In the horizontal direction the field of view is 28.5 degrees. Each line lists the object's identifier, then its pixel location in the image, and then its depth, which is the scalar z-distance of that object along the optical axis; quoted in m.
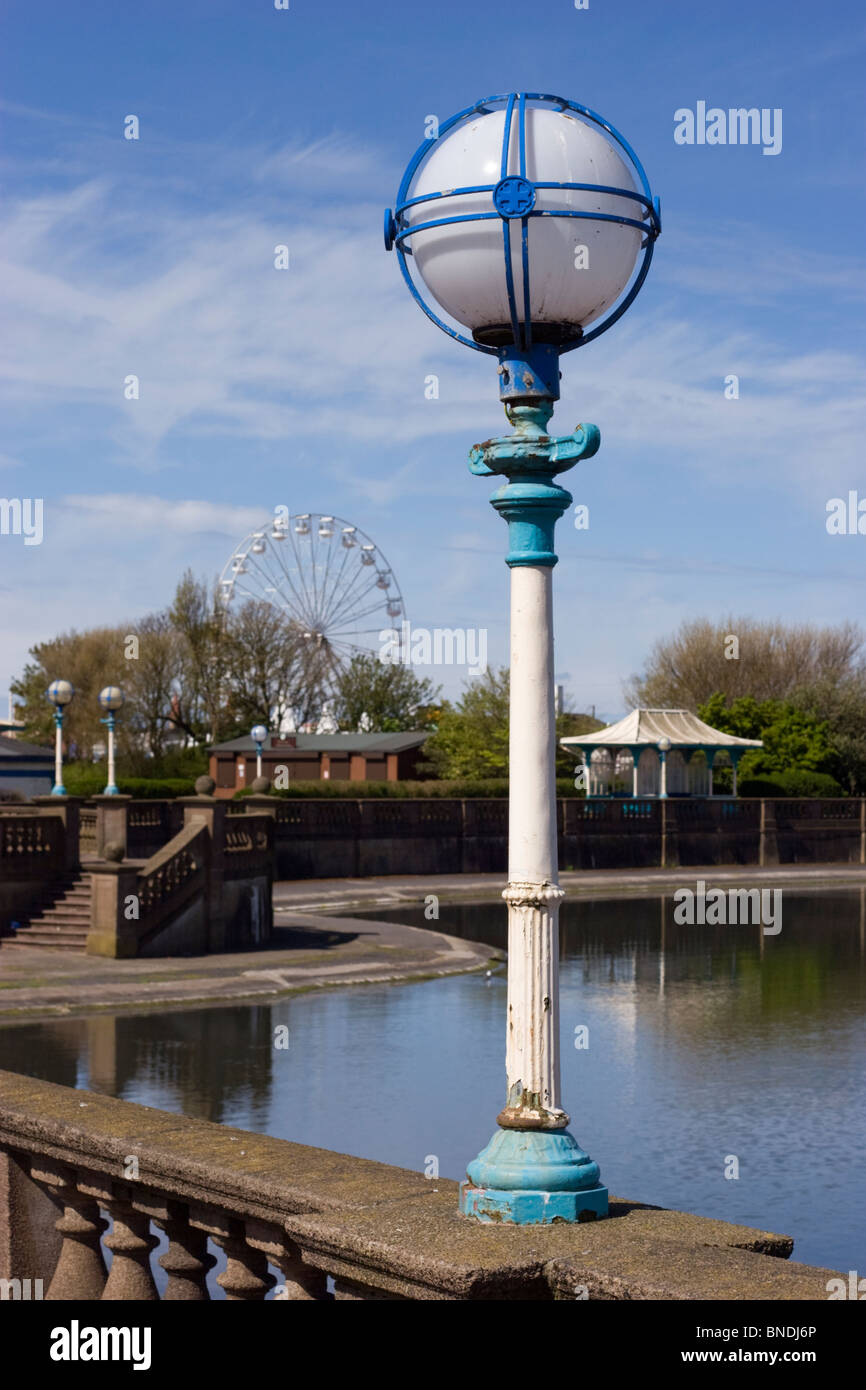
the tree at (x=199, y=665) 85.56
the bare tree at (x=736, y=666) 94.62
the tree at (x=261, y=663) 88.62
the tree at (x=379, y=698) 99.75
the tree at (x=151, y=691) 81.44
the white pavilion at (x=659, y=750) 66.25
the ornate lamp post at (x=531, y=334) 5.40
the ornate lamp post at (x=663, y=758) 62.03
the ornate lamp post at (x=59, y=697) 32.95
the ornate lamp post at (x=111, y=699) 32.75
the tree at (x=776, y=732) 72.56
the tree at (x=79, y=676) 86.38
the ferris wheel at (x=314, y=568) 84.56
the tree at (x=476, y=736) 73.38
